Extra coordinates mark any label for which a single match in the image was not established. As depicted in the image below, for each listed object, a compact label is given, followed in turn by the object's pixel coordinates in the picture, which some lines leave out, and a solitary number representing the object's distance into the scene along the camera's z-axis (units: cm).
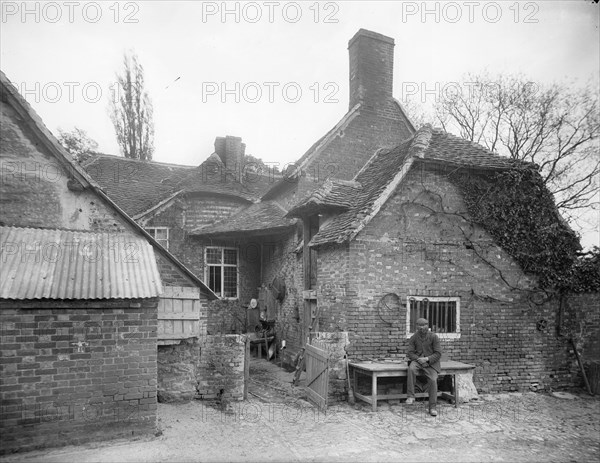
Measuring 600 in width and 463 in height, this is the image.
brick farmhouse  1031
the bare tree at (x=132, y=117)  3259
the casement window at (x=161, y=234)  1756
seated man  900
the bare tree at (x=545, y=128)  2084
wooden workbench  895
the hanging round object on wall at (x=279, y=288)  1540
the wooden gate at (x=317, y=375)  903
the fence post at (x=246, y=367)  946
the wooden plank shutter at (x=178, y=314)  866
